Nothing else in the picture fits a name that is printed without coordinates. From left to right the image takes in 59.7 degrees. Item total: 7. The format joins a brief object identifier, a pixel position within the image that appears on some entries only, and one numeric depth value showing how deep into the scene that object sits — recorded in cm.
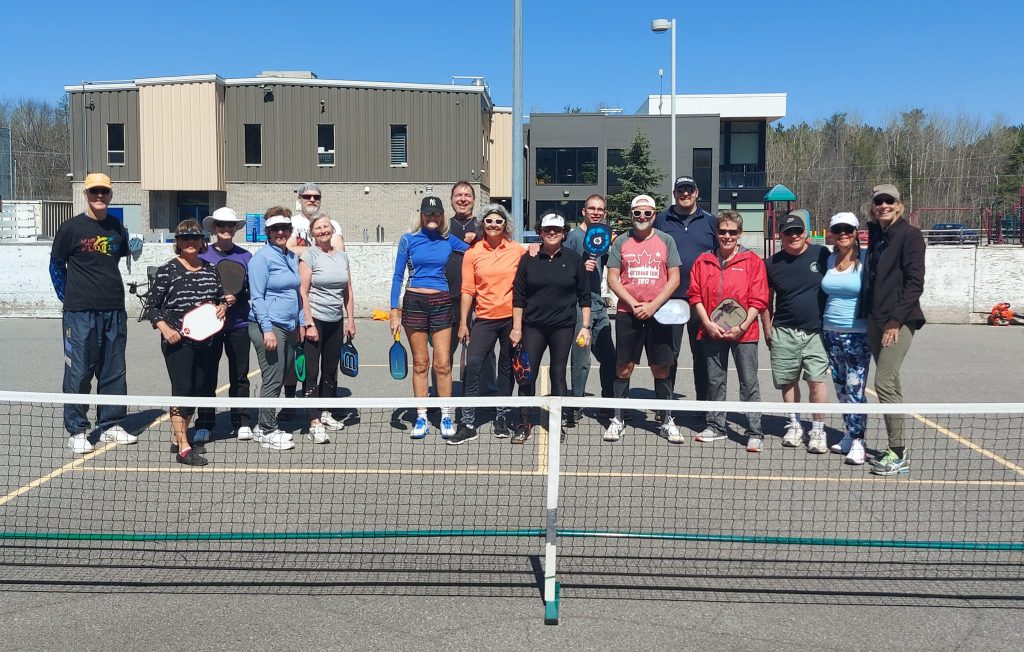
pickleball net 450
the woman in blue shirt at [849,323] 666
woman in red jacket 716
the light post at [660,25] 2919
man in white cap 729
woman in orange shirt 737
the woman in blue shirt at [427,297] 743
